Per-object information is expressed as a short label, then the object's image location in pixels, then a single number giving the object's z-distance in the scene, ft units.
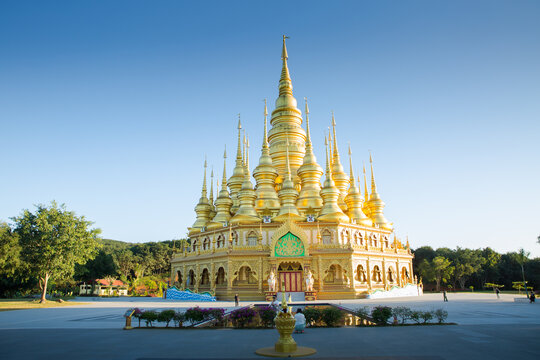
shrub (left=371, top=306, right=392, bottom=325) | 51.93
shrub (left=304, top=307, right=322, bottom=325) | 52.34
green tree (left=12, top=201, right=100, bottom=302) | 117.39
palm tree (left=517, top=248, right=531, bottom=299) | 155.18
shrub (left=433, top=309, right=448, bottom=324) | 51.90
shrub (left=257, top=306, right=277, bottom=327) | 52.60
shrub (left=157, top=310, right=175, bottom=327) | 52.11
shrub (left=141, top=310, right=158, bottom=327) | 52.08
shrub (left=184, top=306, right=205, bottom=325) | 52.75
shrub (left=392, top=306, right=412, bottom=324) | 53.47
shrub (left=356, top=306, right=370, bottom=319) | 57.41
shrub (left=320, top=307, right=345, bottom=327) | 51.11
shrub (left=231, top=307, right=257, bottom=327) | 52.49
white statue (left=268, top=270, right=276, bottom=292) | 109.60
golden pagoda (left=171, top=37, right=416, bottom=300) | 116.57
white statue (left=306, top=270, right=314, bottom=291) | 109.70
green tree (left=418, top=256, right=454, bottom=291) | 192.03
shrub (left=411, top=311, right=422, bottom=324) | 52.60
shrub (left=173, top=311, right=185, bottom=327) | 52.75
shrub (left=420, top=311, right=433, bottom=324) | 52.42
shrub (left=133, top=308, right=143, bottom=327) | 53.93
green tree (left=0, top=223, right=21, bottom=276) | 121.70
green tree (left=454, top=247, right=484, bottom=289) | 201.36
